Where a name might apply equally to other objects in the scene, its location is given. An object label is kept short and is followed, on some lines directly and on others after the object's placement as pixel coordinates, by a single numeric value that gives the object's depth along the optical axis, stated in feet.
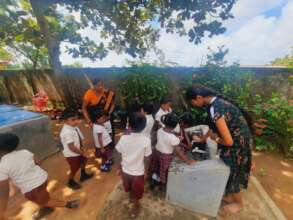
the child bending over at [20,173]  6.12
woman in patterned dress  6.30
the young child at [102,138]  10.24
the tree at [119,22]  13.60
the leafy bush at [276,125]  12.11
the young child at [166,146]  7.29
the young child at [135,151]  6.48
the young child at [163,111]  11.02
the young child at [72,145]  8.24
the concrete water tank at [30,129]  10.87
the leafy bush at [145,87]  15.85
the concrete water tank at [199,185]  6.79
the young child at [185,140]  8.61
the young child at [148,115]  9.49
